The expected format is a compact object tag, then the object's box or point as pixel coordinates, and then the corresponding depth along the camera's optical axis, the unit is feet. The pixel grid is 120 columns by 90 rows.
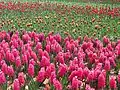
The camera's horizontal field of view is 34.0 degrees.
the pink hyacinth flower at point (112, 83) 7.76
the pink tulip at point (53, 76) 7.98
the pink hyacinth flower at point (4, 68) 8.65
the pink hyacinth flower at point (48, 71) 8.34
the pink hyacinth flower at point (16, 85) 7.36
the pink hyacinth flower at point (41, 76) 8.08
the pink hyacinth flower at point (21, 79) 7.83
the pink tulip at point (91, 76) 8.08
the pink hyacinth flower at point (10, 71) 8.58
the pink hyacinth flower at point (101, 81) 7.82
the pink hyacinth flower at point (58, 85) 7.39
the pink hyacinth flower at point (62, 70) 8.42
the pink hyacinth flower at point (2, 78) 7.86
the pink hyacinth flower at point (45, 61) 9.15
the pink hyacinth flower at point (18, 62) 9.26
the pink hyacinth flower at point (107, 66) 9.02
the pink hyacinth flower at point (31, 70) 8.34
